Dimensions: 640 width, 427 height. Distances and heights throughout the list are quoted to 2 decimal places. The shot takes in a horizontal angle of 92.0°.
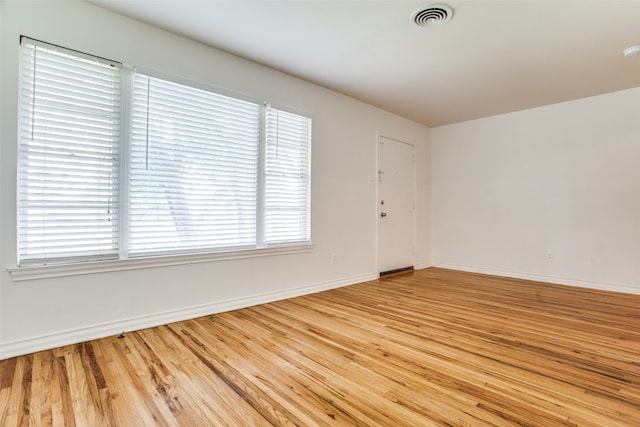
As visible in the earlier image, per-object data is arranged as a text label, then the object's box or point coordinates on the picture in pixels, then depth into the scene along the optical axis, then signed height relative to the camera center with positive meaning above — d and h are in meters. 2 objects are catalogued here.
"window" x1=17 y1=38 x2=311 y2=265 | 2.18 +0.46
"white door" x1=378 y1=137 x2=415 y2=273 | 4.78 +0.27
